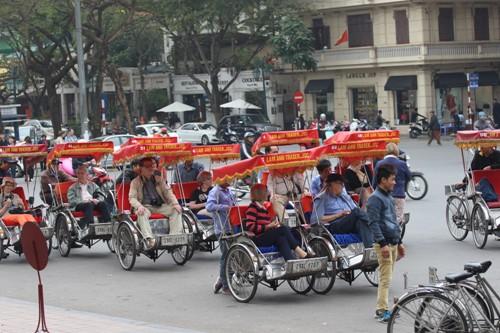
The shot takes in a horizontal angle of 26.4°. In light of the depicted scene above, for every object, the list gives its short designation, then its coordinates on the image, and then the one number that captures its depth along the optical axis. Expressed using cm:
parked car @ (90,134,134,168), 4143
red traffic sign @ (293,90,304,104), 5622
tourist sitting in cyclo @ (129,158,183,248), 1585
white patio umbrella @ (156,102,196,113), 6594
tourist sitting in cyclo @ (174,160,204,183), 1891
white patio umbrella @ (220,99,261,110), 6119
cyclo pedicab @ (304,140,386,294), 1270
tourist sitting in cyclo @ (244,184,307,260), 1267
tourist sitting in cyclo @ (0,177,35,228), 1730
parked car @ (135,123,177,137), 5172
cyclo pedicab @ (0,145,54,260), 1716
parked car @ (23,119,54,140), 5876
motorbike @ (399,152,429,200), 2408
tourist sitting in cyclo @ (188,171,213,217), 1772
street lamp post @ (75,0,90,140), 4072
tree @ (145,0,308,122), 5675
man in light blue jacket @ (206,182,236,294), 1328
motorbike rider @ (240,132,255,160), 2700
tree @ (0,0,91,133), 4659
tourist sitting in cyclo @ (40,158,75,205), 1870
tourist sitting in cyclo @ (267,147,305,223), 1414
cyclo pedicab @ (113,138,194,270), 1542
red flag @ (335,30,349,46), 6041
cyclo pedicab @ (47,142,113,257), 1720
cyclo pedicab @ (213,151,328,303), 1243
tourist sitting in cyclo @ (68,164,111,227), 1784
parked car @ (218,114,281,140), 5484
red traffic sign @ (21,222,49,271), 987
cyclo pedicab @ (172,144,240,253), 1645
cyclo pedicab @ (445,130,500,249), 1588
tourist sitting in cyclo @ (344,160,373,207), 1658
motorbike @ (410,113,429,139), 5412
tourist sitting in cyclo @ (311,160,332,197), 1516
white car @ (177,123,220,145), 5719
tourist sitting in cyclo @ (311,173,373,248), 1313
